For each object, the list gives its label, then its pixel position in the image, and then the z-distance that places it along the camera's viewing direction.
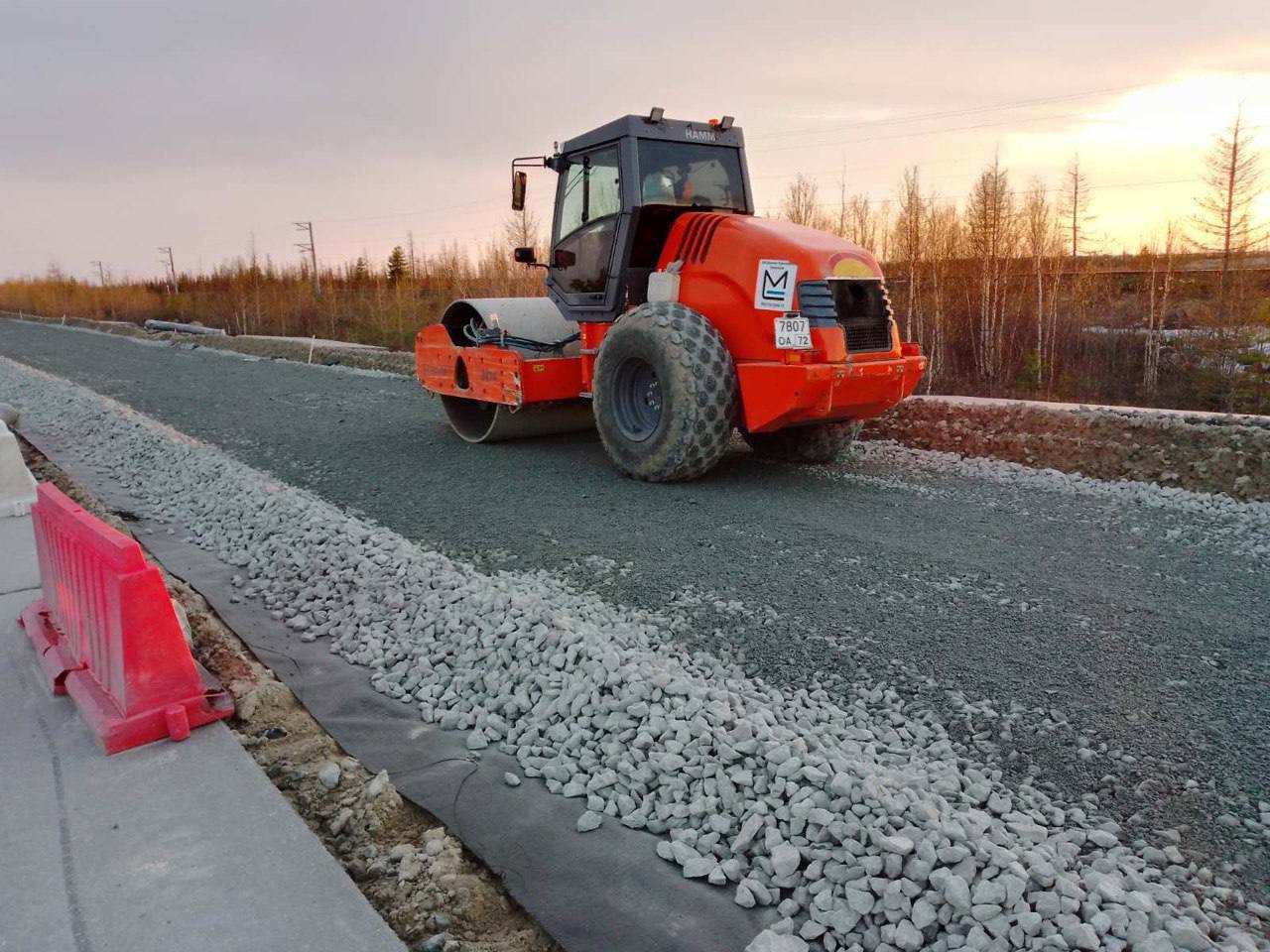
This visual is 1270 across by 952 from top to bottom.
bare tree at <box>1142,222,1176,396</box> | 18.53
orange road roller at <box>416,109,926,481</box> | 6.58
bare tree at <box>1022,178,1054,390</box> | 20.75
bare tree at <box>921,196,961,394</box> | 21.02
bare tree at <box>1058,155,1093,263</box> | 23.75
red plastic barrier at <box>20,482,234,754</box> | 3.36
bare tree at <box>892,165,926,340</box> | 22.55
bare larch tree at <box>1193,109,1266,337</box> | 18.75
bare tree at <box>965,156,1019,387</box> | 20.95
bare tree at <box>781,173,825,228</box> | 25.50
